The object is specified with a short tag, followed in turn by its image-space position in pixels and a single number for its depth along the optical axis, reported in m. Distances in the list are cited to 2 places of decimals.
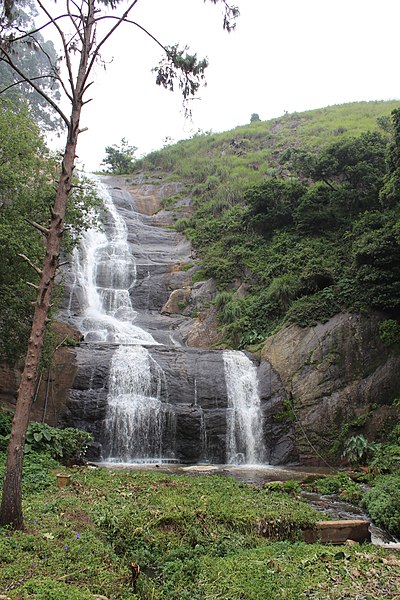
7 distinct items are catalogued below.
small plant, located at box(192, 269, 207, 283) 29.31
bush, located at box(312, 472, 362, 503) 10.59
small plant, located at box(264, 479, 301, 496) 10.44
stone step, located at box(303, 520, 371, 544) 7.05
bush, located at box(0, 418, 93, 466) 11.66
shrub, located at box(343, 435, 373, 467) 14.66
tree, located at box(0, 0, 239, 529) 5.71
